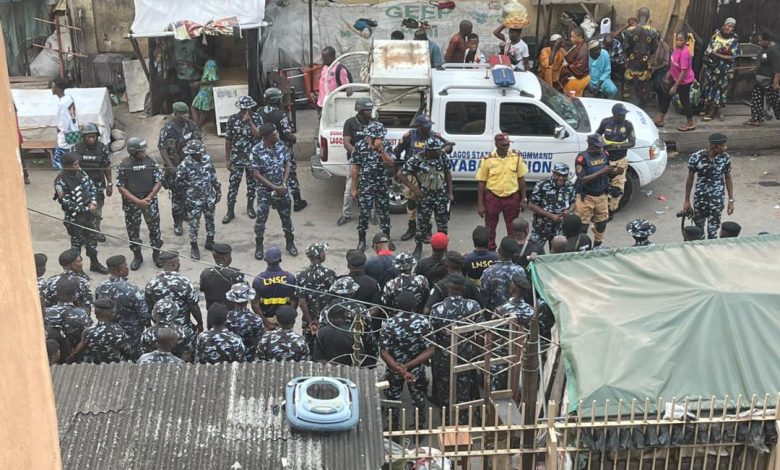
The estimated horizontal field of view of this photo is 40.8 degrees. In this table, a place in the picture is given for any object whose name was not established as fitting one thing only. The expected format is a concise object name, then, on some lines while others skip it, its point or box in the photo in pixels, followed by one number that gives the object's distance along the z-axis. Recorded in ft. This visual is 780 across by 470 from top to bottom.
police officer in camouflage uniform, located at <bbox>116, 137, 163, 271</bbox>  37.27
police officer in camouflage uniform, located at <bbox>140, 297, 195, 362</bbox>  26.84
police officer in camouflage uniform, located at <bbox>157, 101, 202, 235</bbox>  40.65
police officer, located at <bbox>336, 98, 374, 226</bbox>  39.55
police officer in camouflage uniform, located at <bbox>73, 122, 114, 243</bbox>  38.06
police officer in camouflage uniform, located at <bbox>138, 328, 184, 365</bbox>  25.07
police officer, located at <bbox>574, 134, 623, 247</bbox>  37.32
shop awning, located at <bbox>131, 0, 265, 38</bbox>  45.78
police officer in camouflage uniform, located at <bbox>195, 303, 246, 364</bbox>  26.25
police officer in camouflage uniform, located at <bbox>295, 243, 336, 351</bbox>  30.17
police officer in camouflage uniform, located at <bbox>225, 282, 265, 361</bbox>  27.68
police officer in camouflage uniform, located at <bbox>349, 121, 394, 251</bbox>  39.04
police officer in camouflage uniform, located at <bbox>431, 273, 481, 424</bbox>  27.12
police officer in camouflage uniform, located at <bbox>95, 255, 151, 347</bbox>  29.30
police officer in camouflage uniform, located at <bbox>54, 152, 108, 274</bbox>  36.37
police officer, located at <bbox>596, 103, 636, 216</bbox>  38.93
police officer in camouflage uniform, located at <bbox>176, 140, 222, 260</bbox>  38.17
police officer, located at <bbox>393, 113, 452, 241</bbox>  37.96
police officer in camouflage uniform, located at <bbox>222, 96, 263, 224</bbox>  41.29
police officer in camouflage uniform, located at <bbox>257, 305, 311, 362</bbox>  26.08
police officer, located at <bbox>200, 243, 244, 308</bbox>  30.99
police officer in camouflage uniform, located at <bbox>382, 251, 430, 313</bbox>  29.43
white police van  41.09
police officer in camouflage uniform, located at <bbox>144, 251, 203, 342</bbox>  29.50
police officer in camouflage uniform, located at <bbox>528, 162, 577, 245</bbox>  36.14
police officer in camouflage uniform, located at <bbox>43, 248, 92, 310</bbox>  29.66
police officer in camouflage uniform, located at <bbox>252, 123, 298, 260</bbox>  38.45
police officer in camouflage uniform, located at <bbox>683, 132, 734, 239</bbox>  36.55
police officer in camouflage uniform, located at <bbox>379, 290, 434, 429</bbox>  27.20
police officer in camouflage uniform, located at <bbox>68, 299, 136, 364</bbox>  27.20
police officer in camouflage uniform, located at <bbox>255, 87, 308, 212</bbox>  41.68
